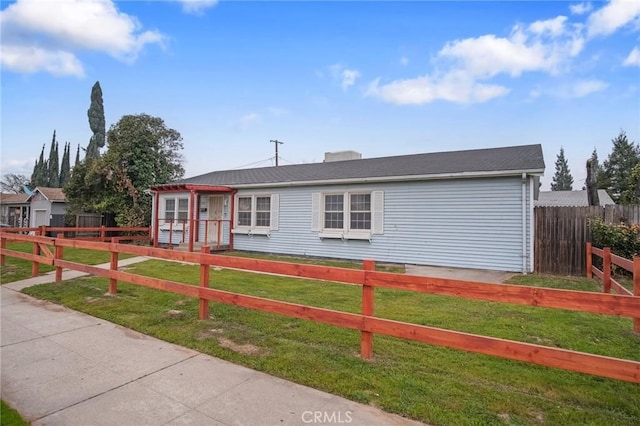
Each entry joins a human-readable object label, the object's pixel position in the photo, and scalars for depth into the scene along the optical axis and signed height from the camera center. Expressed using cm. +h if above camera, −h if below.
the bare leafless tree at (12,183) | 5219 +462
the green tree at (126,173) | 2000 +251
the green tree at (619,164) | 4366 +748
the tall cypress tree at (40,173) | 5348 +633
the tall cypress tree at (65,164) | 5575 +802
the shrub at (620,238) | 861 -34
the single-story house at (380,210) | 974 +32
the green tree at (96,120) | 4641 +1246
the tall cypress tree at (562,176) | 7242 +959
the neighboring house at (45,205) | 3139 +88
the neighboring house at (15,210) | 3609 +43
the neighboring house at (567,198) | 2752 +208
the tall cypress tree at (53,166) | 5503 +756
